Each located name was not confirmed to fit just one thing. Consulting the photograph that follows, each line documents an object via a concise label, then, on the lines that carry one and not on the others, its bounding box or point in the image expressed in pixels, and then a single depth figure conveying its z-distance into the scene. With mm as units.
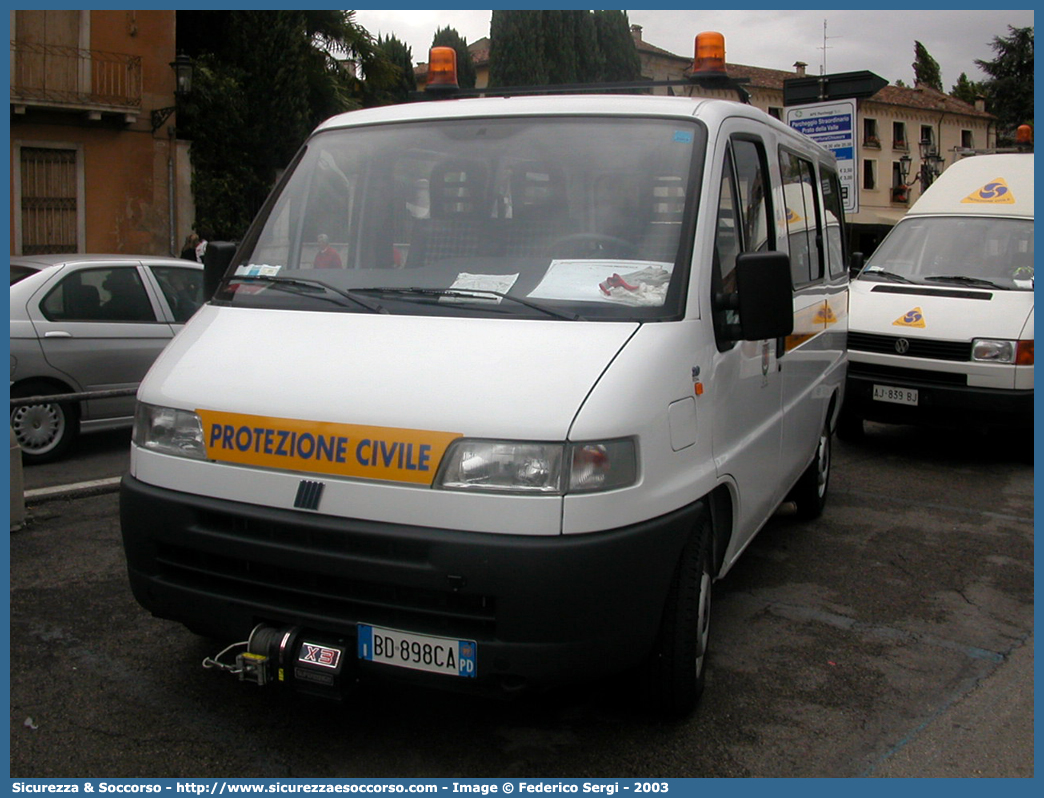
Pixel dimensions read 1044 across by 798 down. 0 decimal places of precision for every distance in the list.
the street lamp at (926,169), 46712
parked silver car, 7859
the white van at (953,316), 8375
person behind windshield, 4129
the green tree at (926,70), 84188
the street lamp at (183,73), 18906
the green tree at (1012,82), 53469
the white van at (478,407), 3133
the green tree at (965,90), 80188
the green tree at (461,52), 46906
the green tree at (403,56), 45469
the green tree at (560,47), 33656
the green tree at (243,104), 22125
